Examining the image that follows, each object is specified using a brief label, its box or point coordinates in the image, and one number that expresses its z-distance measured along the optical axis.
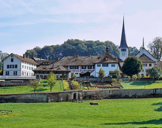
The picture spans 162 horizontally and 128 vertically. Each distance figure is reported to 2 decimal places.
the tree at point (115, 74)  71.69
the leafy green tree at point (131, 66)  72.50
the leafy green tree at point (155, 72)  69.56
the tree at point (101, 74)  68.00
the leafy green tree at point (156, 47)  94.89
